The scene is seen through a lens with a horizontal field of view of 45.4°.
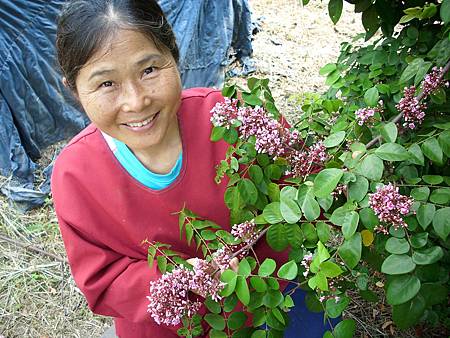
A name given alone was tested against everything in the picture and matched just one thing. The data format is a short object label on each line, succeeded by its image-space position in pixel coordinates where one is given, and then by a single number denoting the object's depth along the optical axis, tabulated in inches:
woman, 46.5
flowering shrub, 31.4
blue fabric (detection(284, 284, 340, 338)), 61.6
